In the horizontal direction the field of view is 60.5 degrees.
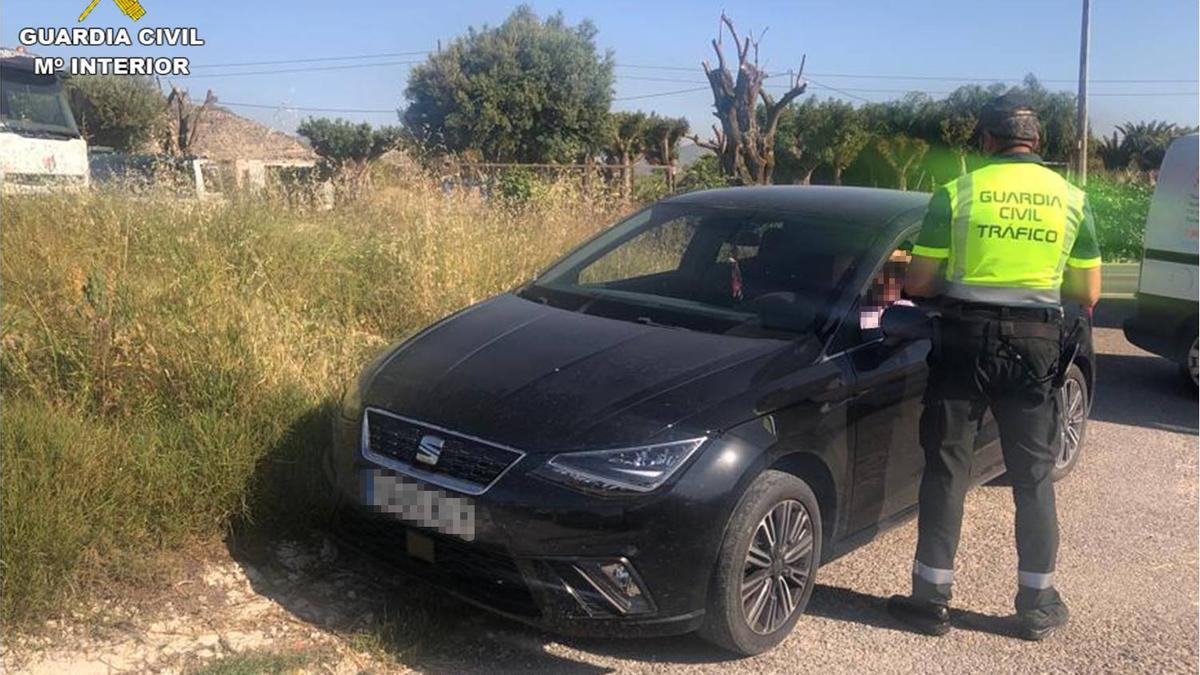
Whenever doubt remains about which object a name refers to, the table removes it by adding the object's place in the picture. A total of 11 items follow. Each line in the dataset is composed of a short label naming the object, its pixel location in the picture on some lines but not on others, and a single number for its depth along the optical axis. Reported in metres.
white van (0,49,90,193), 11.61
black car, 3.28
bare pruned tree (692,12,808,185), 15.66
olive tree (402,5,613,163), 29.28
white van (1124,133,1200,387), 7.12
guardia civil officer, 3.73
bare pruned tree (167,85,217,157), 22.41
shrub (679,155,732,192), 16.09
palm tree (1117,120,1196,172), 33.91
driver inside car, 4.14
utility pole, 22.08
